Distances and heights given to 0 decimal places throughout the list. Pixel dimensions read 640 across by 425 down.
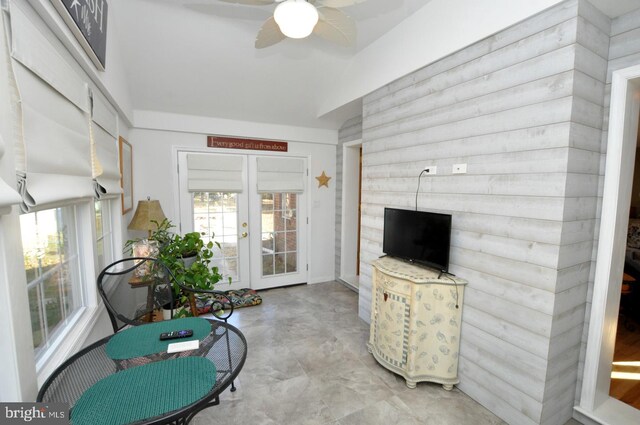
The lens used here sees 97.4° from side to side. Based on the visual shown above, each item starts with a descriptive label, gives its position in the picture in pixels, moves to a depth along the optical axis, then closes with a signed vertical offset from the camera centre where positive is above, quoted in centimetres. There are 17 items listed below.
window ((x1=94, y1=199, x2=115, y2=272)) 236 -41
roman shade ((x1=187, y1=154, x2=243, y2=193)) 377 +22
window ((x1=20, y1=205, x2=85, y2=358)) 134 -46
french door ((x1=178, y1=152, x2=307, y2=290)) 383 -36
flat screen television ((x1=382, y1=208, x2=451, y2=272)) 215 -39
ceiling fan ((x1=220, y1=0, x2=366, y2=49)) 142 +106
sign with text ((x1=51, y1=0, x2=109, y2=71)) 137 +91
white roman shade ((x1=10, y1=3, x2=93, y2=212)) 104 +29
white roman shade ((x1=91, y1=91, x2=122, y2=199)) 186 +30
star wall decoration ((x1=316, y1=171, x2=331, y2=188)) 456 +17
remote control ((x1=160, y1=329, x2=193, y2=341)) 145 -76
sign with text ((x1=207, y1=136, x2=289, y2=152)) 389 +65
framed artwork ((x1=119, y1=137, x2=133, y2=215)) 285 +15
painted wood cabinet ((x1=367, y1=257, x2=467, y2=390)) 212 -104
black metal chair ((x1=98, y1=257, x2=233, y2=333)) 195 -75
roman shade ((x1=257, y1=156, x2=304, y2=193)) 414 +22
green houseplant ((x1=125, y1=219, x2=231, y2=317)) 256 -73
